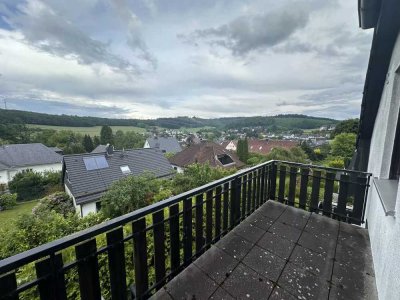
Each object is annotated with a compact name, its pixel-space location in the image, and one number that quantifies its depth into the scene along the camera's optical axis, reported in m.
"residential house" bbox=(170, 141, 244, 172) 24.77
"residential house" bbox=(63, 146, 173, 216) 13.91
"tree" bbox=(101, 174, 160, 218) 10.49
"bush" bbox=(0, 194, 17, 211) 18.39
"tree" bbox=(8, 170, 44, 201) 21.62
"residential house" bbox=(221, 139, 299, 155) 41.15
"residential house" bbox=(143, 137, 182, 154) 39.66
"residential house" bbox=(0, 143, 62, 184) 27.95
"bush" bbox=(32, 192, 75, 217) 14.04
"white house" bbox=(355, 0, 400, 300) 1.44
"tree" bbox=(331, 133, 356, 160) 27.84
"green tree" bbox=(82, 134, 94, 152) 45.10
